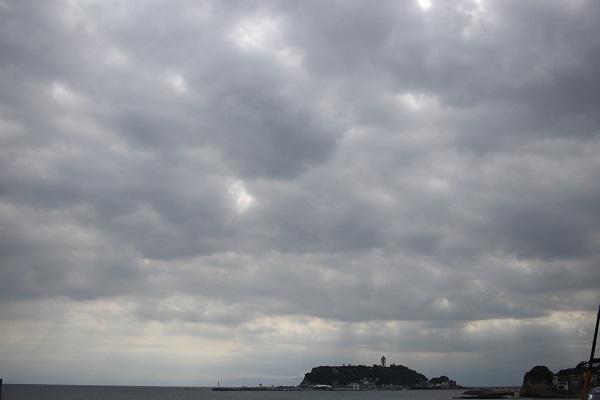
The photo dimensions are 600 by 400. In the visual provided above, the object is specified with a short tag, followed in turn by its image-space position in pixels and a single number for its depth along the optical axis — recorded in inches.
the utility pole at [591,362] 1196.1
